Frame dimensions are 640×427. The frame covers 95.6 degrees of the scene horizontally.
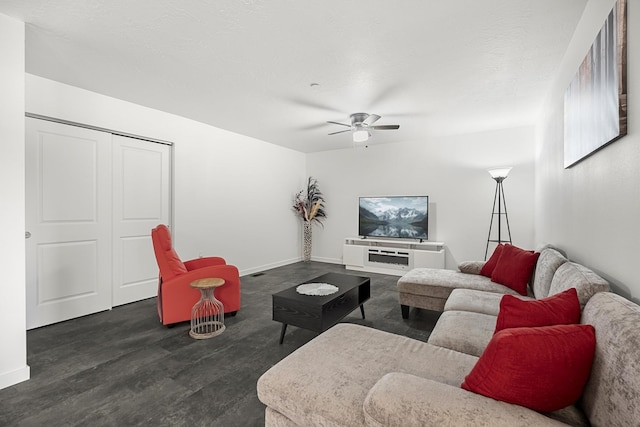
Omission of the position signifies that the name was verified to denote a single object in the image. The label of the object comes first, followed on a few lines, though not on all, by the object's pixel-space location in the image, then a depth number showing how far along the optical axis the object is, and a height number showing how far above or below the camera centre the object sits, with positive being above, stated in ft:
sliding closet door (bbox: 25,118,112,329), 9.78 -0.46
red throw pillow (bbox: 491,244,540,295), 8.68 -1.80
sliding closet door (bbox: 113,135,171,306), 11.93 -0.05
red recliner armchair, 9.53 -2.40
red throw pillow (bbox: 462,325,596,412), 3.10 -1.71
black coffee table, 8.02 -2.88
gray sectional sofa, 2.96 -2.40
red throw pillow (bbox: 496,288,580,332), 4.03 -1.44
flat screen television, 17.98 -0.43
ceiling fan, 13.20 +4.05
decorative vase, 22.03 -2.60
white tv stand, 16.72 -2.73
